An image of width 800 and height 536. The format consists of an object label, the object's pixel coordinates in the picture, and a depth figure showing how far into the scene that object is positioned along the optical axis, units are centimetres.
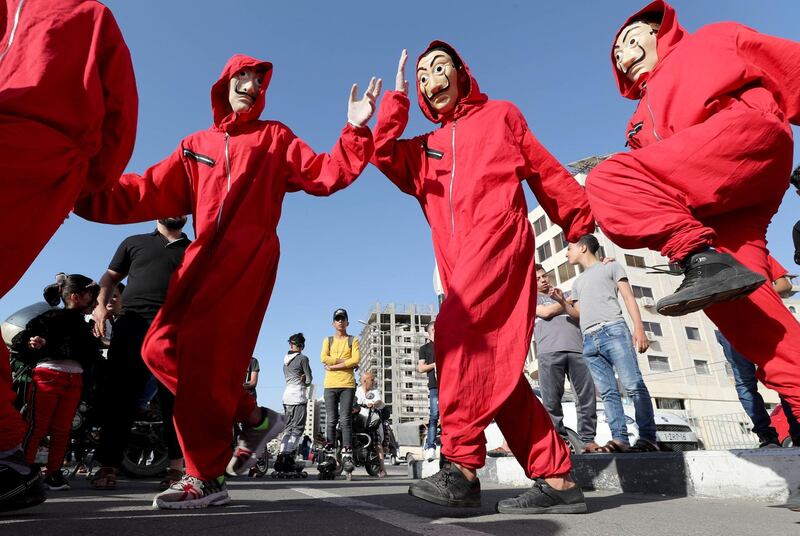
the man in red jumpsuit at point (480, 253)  212
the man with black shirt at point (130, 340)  396
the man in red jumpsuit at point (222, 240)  232
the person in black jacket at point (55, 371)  417
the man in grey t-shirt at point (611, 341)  443
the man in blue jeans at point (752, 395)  450
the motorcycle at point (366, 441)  808
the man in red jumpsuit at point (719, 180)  189
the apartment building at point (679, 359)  3972
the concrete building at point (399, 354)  11568
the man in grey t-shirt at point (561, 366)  502
